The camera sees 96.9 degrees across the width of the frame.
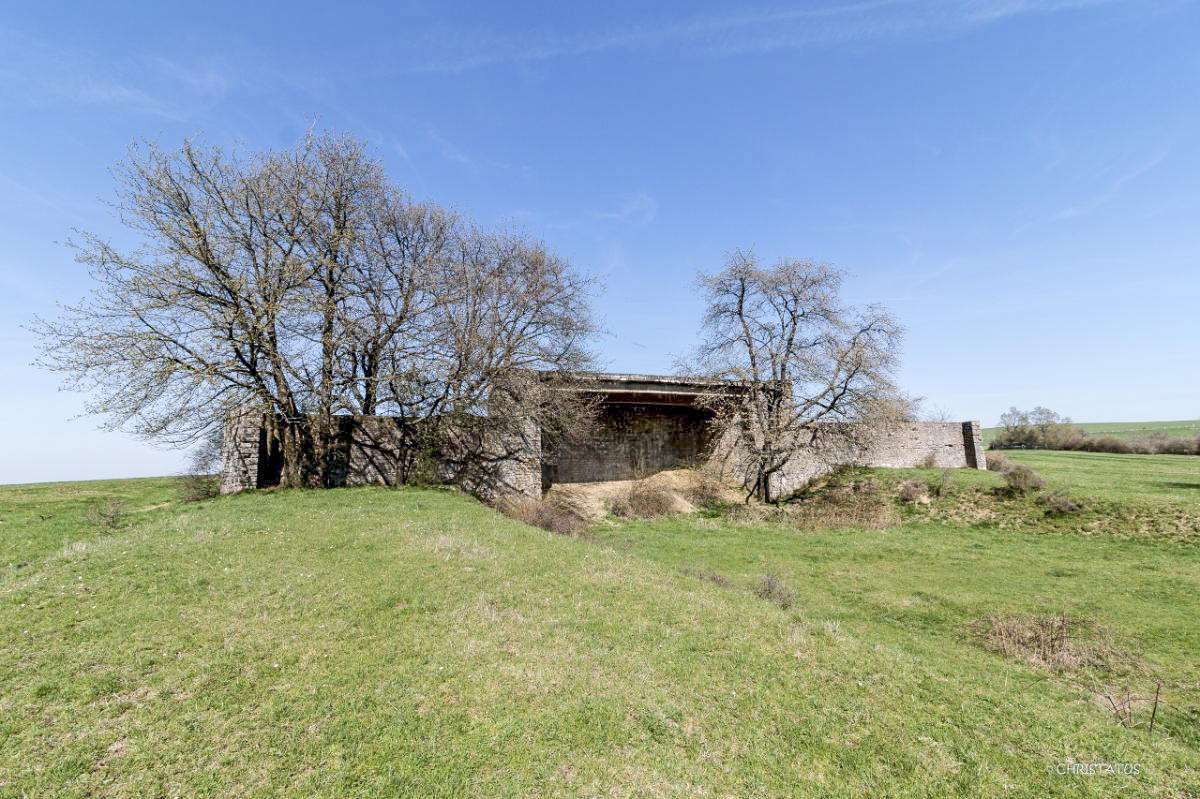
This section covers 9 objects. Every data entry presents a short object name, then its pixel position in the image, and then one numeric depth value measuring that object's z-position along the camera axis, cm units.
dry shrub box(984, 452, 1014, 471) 2802
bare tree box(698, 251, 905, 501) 2288
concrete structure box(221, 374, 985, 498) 2069
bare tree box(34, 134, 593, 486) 1661
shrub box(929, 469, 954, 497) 2116
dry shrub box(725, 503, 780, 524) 2053
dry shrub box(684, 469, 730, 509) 2420
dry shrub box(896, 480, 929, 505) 2125
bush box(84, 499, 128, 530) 1415
